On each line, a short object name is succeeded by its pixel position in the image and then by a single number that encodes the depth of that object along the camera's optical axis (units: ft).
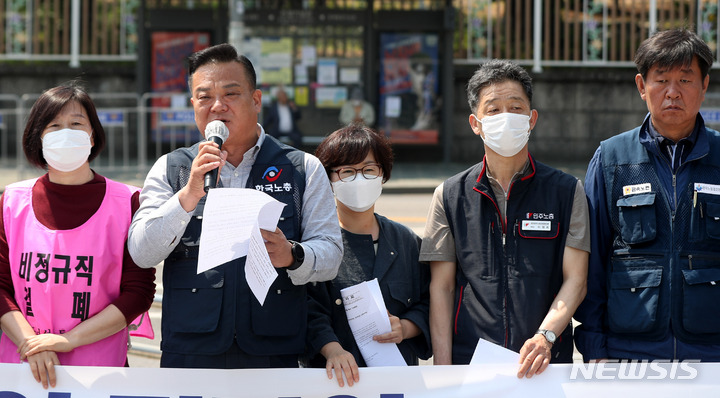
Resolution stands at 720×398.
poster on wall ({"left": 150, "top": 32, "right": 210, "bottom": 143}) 60.56
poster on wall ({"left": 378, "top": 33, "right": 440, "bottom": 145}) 60.59
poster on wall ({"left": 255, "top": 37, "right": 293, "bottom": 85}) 59.72
